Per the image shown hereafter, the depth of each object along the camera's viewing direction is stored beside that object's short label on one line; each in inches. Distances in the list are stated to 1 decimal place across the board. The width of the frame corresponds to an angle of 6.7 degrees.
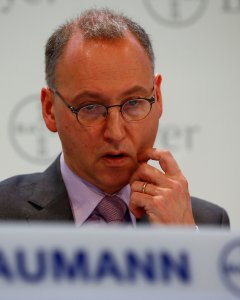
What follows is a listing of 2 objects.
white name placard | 72.4
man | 113.3
